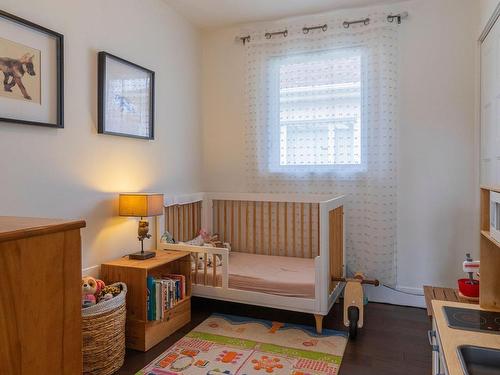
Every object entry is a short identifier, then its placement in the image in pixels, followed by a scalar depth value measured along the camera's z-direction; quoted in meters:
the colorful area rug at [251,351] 2.10
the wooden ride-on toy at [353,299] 2.55
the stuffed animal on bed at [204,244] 2.90
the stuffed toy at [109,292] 2.09
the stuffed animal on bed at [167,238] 2.89
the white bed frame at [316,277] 2.49
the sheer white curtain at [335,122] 3.09
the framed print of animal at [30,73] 1.83
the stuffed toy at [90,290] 2.01
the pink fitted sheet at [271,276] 2.60
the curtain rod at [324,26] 3.04
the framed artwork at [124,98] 2.42
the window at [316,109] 3.19
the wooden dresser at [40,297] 0.63
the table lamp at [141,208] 2.48
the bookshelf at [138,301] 2.29
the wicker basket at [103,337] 1.95
